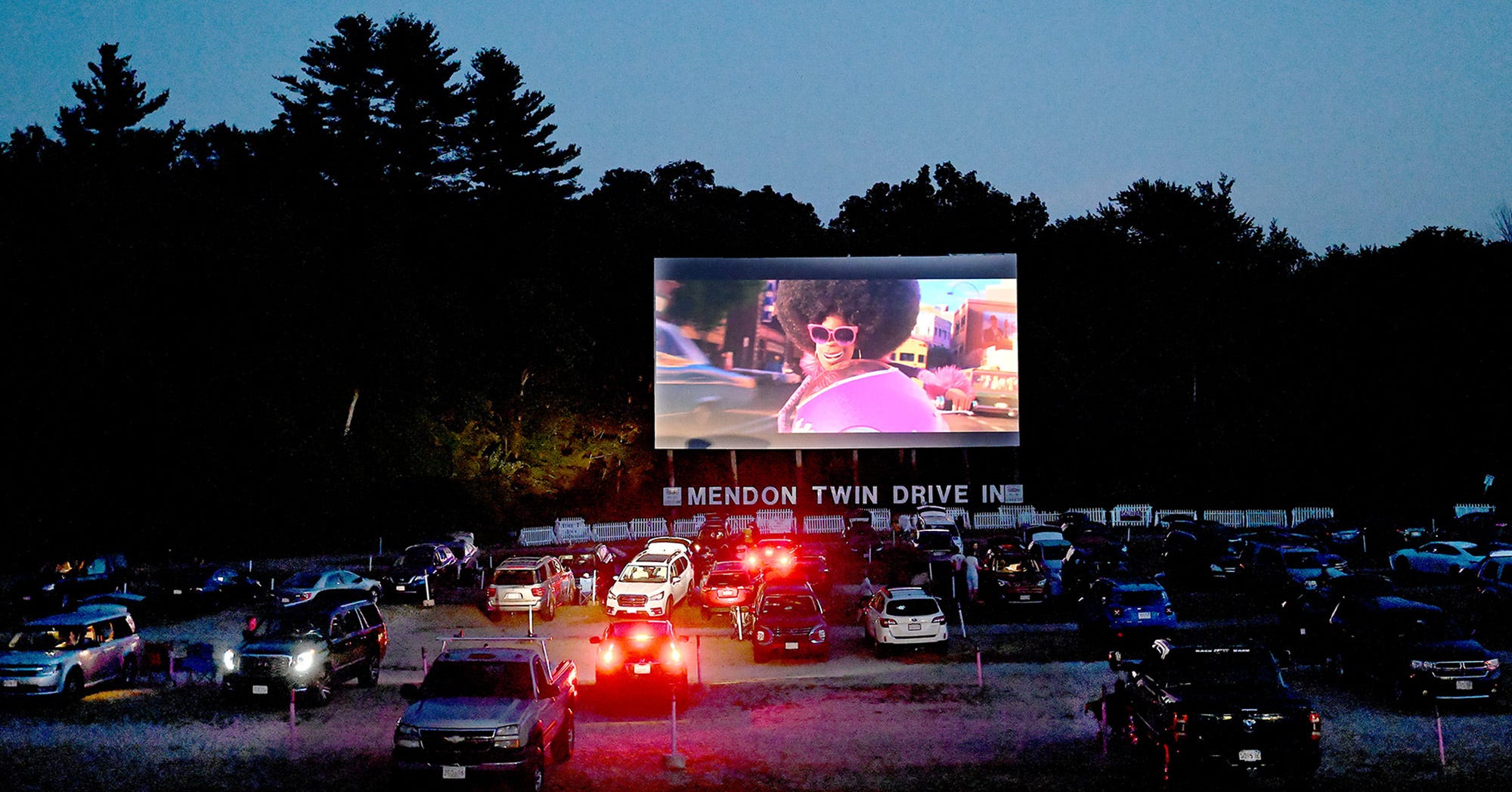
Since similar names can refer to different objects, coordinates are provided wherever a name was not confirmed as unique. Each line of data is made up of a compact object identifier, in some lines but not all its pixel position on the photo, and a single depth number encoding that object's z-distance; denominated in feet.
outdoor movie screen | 148.87
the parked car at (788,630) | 76.07
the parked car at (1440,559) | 104.88
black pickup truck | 44.32
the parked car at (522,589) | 93.15
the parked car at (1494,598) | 83.25
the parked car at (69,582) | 98.12
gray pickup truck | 43.34
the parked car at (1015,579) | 95.81
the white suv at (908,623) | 77.00
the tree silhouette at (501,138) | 216.33
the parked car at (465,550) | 120.16
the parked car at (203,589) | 102.12
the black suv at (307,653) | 62.23
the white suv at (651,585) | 92.63
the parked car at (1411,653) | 57.31
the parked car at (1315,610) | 74.74
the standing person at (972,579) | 97.96
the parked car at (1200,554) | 107.86
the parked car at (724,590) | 93.97
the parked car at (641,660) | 63.98
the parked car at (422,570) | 103.71
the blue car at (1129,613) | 77.00
